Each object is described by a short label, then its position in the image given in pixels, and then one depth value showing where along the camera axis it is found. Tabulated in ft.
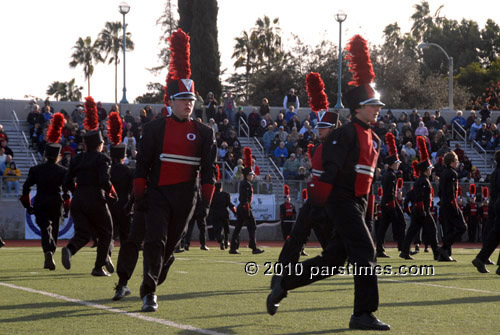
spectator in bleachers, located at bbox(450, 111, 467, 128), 120.98
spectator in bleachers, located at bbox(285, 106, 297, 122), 110.83
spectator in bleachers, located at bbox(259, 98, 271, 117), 112.08
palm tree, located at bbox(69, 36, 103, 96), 284.00
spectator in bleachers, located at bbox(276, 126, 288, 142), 107.24
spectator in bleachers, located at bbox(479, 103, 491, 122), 121.90
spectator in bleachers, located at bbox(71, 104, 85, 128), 99.76
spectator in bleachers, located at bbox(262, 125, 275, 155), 106.32
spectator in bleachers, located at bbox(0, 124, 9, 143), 89.81
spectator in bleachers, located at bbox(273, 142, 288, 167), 103.86
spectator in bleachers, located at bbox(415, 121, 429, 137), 110.63
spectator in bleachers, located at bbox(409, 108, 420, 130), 115.55
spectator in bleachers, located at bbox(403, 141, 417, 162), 103.42
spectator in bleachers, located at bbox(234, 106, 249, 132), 111.75
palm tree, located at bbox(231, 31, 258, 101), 231.71
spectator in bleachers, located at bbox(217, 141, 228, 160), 98.02
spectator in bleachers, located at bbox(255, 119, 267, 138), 110.42
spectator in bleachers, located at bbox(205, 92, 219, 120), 106.63
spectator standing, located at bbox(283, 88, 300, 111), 114.32
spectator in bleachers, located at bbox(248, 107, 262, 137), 110.63
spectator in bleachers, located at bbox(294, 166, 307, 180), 92.07
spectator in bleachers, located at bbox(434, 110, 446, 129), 118.01
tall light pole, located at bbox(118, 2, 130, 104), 113.19
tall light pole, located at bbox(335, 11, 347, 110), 115.85
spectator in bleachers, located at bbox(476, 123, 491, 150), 117.50
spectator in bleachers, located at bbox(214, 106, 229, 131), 106.01
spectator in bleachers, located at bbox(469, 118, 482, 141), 118.62
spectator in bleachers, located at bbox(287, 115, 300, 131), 110.11
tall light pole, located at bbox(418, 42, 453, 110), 148.50
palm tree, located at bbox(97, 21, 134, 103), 279.28
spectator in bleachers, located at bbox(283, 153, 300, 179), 97.71
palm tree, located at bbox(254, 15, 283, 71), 231.30
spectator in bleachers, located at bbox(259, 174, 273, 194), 91.86
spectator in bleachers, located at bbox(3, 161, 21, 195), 84.94
